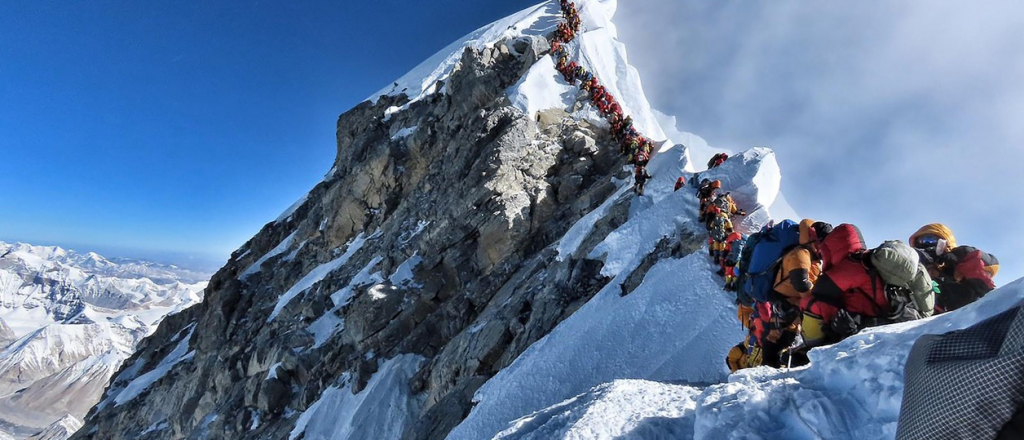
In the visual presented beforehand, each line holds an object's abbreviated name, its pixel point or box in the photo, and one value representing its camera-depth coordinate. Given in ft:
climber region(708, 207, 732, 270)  29.40
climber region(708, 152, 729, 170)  40.90
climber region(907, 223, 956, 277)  20.53
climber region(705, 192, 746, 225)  32.86
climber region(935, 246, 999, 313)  19.39
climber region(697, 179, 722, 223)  34.37
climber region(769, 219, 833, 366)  17.70
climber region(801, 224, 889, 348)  16.07
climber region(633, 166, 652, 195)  48.01
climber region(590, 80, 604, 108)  79.82
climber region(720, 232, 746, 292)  25.96
